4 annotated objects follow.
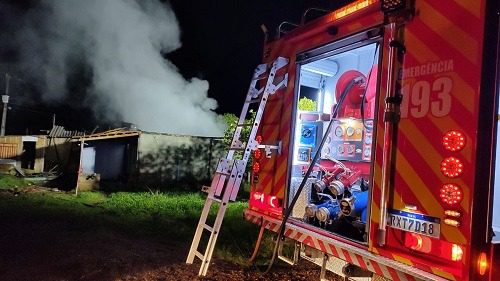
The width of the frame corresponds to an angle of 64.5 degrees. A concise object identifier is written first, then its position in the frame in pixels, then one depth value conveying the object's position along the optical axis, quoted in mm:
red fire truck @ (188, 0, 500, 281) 2283
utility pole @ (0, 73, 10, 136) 22200
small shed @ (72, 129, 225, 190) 16875
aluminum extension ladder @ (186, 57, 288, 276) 4218
